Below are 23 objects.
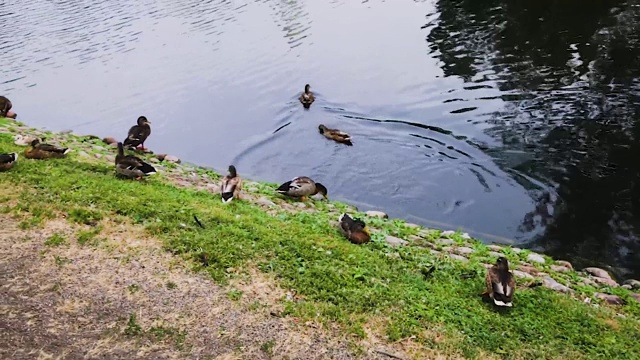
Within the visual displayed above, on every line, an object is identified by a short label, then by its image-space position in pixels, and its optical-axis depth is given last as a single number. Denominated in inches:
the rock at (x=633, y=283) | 366.3
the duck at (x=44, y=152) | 437.7
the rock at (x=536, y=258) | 381.2
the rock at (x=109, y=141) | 621.3
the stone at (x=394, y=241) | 364.2
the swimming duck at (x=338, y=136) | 629.6
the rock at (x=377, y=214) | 455.1
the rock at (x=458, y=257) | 356.0
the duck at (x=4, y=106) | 728.3
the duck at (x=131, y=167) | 418.9
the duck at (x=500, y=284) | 282.6
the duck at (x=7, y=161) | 393.1
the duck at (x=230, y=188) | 404.2
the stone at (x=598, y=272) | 372.8
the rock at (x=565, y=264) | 383.1
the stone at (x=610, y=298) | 320.8
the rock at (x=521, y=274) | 333.1
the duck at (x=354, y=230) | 350.0
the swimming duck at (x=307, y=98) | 754.8
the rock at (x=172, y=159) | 569.1
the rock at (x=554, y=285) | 323.6
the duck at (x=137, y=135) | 576.1
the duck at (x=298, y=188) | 462.3
